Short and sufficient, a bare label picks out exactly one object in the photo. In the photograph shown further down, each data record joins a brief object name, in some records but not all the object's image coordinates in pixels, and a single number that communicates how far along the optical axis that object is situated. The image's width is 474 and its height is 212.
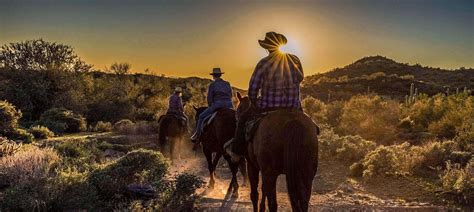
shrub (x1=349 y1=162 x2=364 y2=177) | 14.15
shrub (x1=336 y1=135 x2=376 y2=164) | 16.02
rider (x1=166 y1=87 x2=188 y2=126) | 16.95
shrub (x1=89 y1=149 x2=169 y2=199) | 9.63
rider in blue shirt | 11.41
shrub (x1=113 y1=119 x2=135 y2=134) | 25.08
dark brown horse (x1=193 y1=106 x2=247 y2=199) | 10.83
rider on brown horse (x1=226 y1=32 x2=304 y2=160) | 7.30
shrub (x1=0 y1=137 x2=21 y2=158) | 11.98
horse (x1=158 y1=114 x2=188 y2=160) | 16.97
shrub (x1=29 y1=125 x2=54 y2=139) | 23.28
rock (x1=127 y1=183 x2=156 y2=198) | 9.88
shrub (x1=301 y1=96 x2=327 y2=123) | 27.59
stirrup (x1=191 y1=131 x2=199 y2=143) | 12.19
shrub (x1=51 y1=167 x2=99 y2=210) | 8.58
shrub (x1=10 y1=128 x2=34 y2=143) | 20.45
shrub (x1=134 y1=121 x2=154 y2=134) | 24.92
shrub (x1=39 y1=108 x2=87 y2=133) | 27.96
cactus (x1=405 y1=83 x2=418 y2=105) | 30.84
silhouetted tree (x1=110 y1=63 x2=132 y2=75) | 56.39
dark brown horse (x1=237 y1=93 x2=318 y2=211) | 6.19
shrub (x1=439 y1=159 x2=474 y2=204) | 10.22
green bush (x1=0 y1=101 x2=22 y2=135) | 21.39
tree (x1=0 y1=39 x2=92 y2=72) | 37.69
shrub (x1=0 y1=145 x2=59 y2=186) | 9.10
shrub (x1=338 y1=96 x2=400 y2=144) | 22.81
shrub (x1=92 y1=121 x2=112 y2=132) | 29.29
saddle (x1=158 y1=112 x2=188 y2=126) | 17.08
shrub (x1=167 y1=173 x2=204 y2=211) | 8.75
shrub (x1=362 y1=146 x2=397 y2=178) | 13.42
